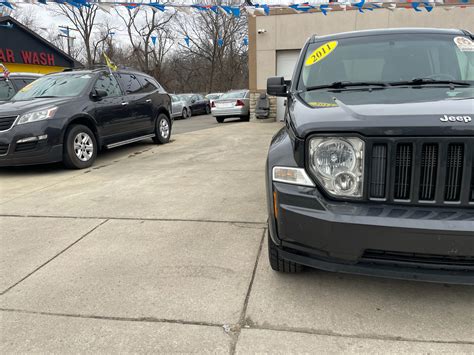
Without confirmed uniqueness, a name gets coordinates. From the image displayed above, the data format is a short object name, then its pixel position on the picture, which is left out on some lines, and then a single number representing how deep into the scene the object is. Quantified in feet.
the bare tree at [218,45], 123.44
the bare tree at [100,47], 123.24
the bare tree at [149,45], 120.94
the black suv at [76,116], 18.94
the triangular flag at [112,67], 25.38
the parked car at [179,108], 65.31
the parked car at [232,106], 50.34
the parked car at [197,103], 71.93
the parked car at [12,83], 28.32
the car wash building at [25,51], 60.85
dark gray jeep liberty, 6.23
